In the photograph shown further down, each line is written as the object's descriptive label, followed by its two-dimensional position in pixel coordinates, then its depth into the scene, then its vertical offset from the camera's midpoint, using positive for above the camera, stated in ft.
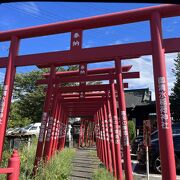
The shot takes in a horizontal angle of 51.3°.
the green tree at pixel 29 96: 62.06 +13.07
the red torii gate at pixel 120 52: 9.71 +5.45
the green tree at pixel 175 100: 62.12 +12.03
